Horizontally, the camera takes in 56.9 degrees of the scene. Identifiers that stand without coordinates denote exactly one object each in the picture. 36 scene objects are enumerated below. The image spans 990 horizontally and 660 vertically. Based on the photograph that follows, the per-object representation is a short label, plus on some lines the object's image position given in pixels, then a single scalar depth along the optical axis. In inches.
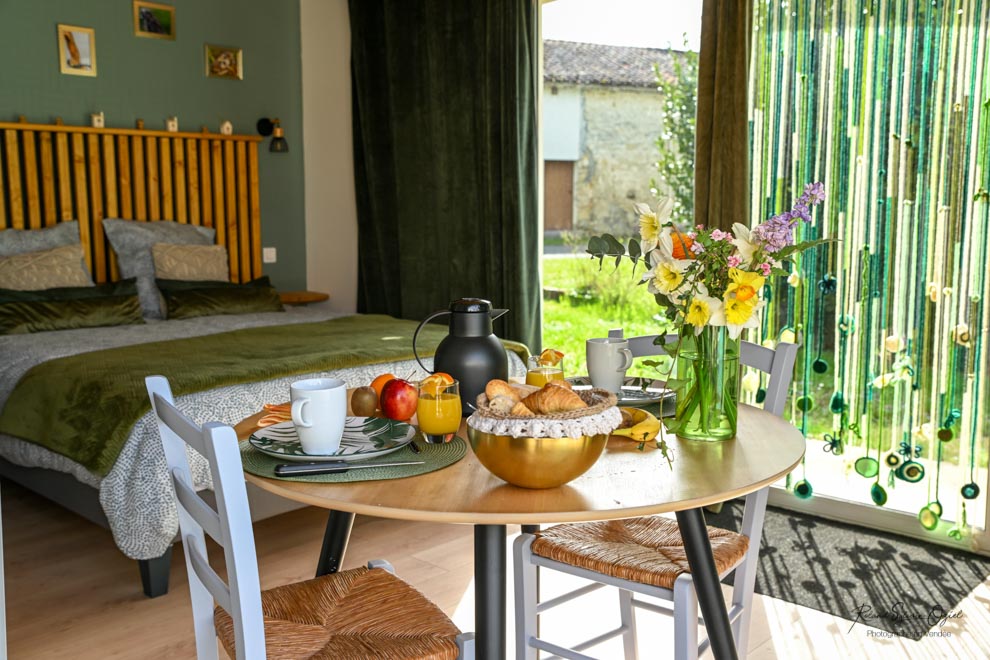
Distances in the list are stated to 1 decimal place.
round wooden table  51.1
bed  105.6
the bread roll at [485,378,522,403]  57.5
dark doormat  104.6
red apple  70.2
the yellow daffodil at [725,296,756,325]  61.4
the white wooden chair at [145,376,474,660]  49.4
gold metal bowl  52.2
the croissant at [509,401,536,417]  53.5
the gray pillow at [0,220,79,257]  163.5
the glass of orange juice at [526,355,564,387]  74.4
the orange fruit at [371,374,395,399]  73.9
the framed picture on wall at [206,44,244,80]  196.3
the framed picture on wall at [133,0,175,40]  184.5
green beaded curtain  119.5
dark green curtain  173.6
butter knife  56.5
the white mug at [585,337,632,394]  73.6
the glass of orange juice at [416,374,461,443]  63.9
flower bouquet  61.4
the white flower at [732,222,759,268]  61.9
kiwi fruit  71.1
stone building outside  260.7
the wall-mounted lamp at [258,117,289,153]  200.5
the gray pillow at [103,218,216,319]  176.7
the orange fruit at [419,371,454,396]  64.1
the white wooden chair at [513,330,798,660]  67.3
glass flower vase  65.5
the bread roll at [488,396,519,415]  55.1
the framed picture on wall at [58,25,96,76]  175.2
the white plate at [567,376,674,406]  74.2
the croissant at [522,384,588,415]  54.5
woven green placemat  56.3
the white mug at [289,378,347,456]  57.9
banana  64.8
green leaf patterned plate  59.6
